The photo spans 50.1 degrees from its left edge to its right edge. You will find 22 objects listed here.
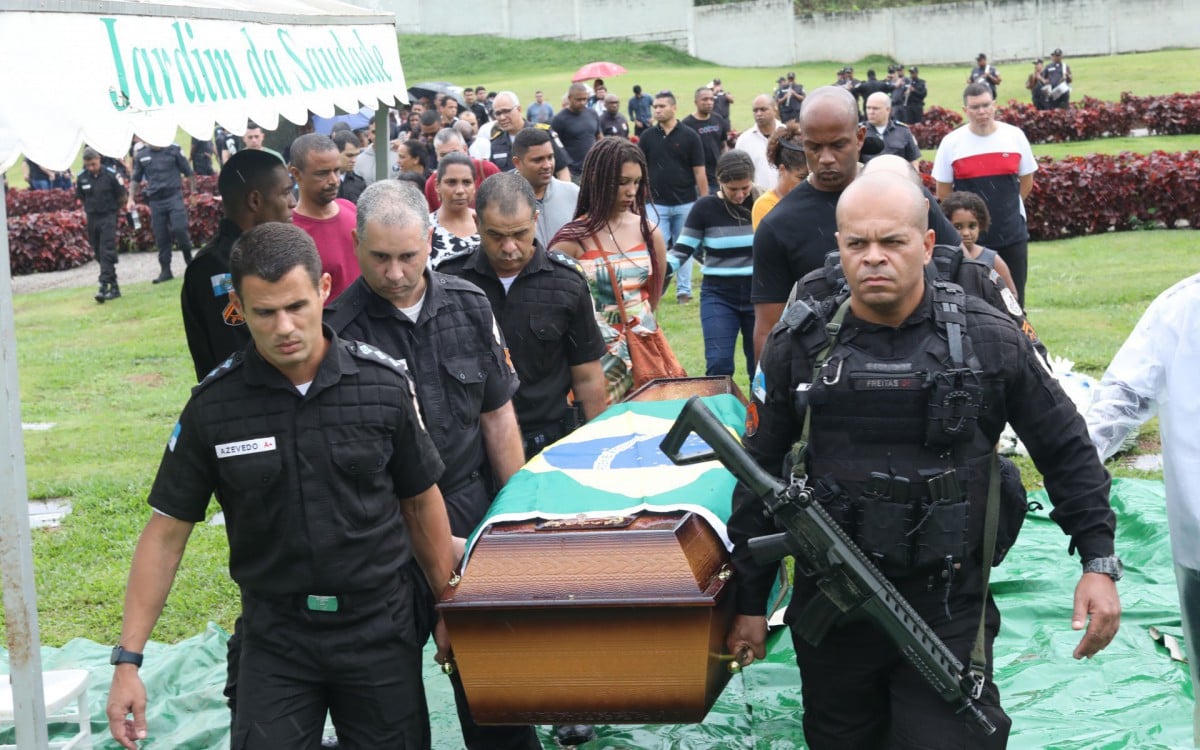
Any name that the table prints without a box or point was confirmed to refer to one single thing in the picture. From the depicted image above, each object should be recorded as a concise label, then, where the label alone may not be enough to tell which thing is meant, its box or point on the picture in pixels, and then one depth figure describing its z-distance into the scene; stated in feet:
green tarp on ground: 15.16
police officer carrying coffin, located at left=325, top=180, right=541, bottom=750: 12.87
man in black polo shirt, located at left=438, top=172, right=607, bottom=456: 15.38
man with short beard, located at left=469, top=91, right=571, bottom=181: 39.89
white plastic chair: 14.75
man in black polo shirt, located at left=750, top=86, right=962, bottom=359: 14.57
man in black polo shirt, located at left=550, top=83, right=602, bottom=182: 49.90
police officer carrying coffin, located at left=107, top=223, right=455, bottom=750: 10.62
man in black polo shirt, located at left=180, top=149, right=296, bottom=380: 14.83
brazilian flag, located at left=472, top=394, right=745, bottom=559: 12.30
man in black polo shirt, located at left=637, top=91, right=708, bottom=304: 41.57
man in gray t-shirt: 22.49
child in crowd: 23.50
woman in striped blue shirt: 23.61
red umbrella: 83.87
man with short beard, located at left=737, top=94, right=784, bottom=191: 42.19
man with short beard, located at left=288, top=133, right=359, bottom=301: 18.58
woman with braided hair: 18.55
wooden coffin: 11.11
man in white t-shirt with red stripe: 29.68
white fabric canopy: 9.56
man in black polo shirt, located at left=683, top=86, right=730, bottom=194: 51.52
